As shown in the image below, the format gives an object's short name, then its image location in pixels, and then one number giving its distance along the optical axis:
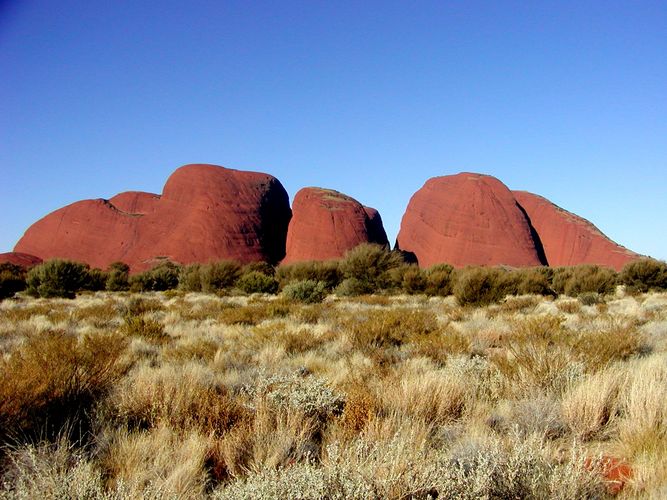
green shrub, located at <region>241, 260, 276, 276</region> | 37.33
